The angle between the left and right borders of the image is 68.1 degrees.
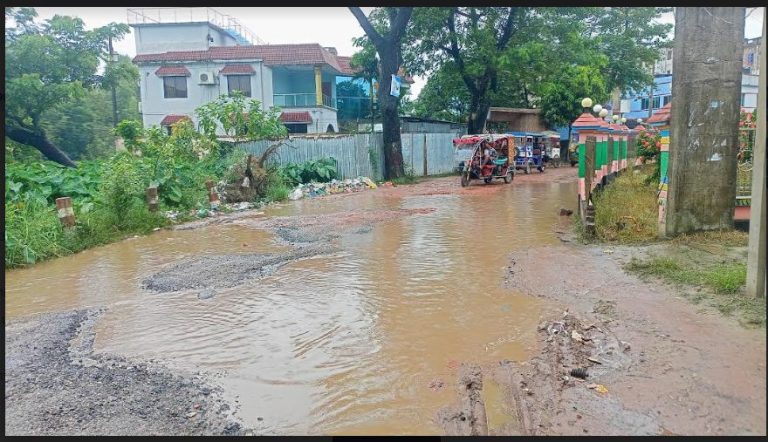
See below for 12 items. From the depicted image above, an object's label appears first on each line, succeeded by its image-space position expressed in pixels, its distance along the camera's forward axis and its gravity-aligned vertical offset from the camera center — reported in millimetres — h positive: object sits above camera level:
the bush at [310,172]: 18297 -515
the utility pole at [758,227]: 3723 -576
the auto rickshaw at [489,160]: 18427 -234
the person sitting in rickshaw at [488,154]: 18641 -19
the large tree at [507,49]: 24625 +4827
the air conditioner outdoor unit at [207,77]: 29812 +4194
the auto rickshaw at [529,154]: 24078 -43
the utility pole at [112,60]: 26872 +4767
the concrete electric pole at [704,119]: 7074 +401
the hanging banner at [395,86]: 20516 +2484
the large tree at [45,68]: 22531 +3952
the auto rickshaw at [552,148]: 28547 +229
